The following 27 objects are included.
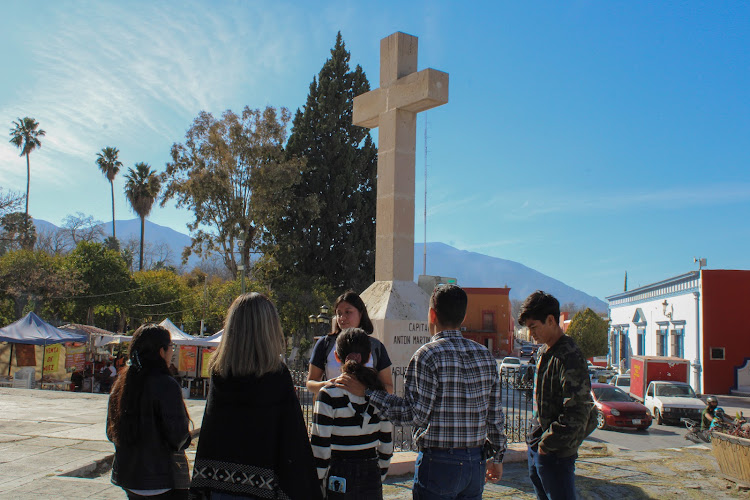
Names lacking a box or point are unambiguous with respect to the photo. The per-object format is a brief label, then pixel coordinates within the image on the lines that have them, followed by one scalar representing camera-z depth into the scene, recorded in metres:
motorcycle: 12.90
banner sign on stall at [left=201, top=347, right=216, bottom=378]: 19.61
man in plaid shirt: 3.04
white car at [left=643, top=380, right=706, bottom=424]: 17.75
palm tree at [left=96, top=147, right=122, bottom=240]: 53.53
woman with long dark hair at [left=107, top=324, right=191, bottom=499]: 3.29
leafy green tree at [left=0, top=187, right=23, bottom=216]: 29.91
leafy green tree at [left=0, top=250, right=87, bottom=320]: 31.33
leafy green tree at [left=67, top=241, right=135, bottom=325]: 36.06
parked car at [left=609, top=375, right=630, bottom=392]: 25.77
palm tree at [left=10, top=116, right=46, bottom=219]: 47.91
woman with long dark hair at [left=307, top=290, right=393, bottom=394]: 3.95
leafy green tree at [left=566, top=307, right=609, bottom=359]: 41.12
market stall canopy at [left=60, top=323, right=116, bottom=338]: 26.89
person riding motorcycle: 12.81
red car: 16.34
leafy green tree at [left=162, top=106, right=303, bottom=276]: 28.78
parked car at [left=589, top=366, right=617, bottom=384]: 30.52
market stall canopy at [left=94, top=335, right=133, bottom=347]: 26.29
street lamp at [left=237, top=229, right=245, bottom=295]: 21.33
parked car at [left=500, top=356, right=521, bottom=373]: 37.32
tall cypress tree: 30.56
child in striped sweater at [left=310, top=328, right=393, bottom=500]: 2.94
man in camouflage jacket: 3.38
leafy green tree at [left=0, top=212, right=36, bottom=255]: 36.49
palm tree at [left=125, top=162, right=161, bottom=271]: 52.25
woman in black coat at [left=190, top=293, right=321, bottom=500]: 2.64
